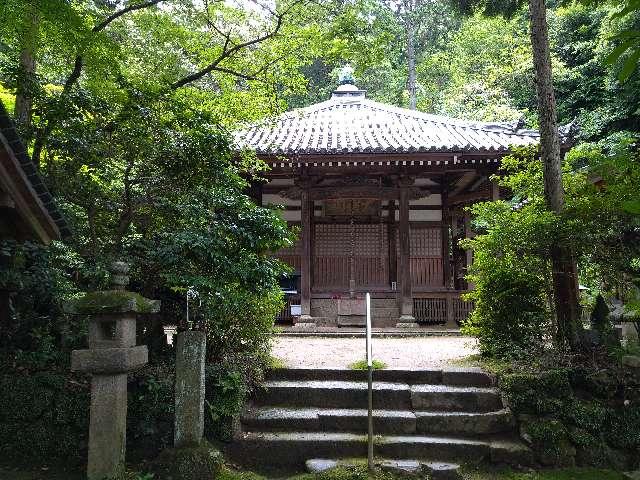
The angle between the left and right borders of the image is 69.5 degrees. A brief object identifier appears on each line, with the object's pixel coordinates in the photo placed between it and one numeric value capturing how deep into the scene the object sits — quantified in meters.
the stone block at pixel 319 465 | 4.59
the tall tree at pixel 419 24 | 29.14
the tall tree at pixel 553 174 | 5.88
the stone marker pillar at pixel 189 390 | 4.53
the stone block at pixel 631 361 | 4.61
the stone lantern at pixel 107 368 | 3.98
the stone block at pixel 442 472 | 4.55
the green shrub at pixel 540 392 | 5.24
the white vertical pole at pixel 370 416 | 4.46
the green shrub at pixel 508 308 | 6.14
